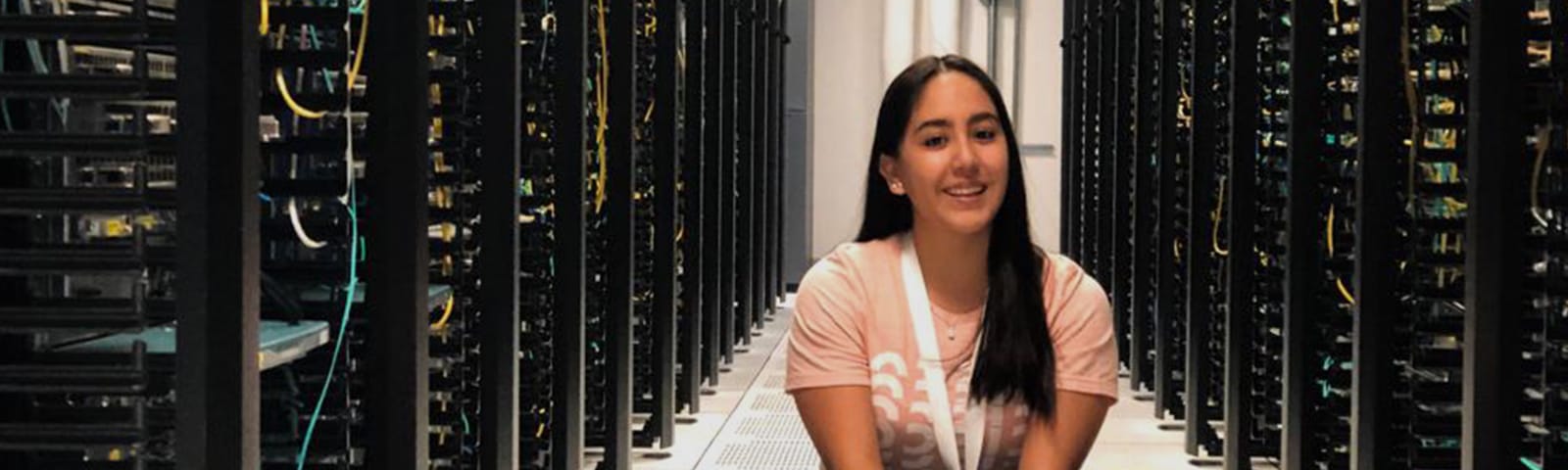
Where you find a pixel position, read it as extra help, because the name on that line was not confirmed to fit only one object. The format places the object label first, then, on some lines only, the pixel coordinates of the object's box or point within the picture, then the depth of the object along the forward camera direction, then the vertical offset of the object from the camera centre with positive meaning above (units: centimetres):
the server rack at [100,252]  202 -10
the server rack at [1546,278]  259 -14
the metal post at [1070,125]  1030 +32
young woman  238 -20
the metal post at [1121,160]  748 +8
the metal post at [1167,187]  611 -3
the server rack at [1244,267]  480 -24
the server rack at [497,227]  360 -12
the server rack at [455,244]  352 -15
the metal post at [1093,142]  891 +19
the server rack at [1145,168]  674 +4
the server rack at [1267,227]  473 -13
